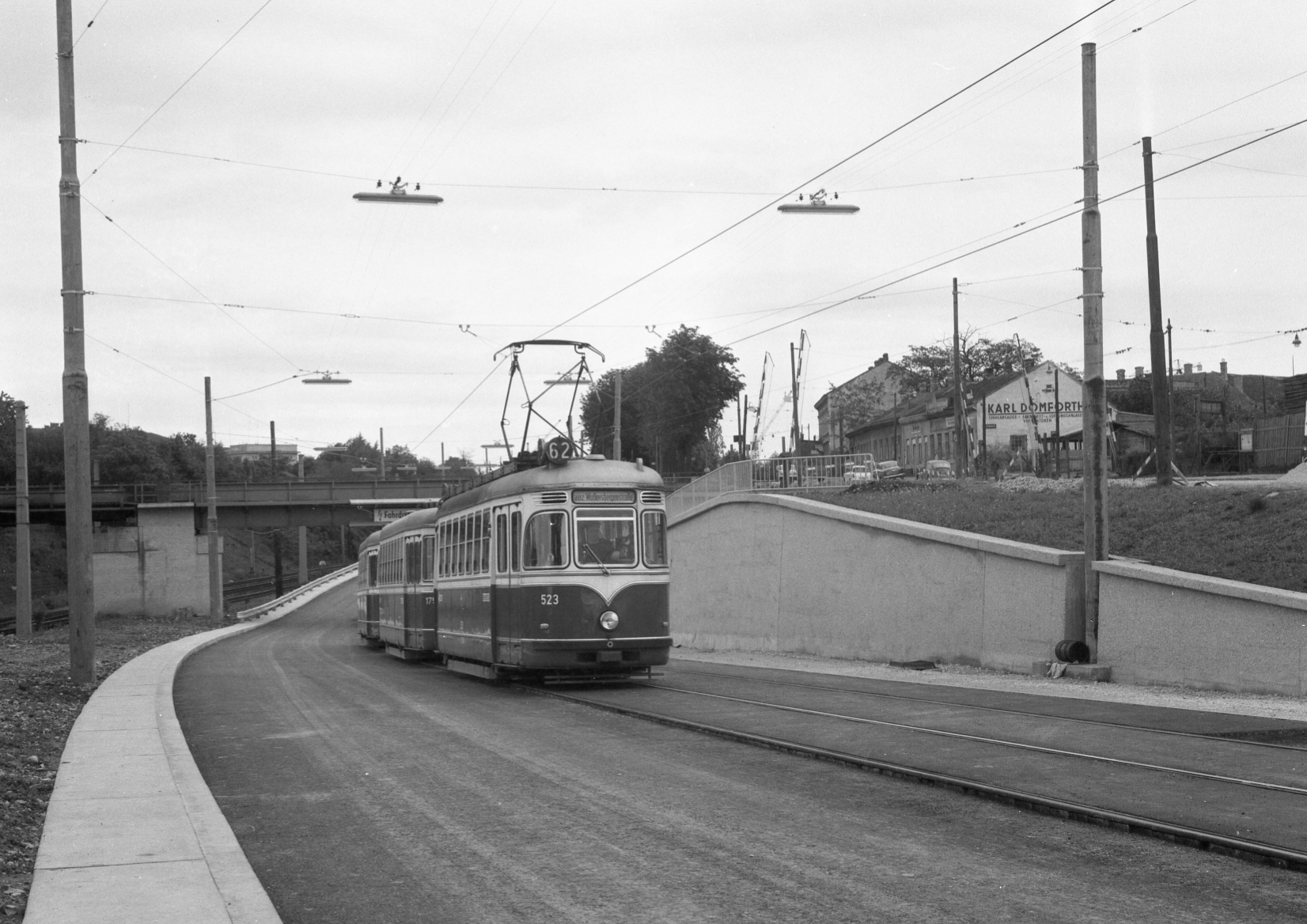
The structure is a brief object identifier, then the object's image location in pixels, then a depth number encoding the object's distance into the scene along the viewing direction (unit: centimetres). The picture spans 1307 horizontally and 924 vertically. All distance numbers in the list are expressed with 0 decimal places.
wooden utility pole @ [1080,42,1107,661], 1948
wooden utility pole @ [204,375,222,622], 5016
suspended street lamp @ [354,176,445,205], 2247
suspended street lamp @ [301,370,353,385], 4438
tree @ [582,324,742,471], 8175
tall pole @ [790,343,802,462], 5859
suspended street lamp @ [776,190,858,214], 2289
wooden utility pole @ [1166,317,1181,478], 5546
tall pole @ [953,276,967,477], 4975
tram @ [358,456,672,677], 1833
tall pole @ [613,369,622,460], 4516
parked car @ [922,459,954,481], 4488
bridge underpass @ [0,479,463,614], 6550
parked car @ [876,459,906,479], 4594
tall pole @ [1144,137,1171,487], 2795
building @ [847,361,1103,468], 8825
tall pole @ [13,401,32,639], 4034
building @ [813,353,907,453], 10581
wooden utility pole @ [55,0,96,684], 1912
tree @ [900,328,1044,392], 10838
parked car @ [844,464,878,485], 4050
